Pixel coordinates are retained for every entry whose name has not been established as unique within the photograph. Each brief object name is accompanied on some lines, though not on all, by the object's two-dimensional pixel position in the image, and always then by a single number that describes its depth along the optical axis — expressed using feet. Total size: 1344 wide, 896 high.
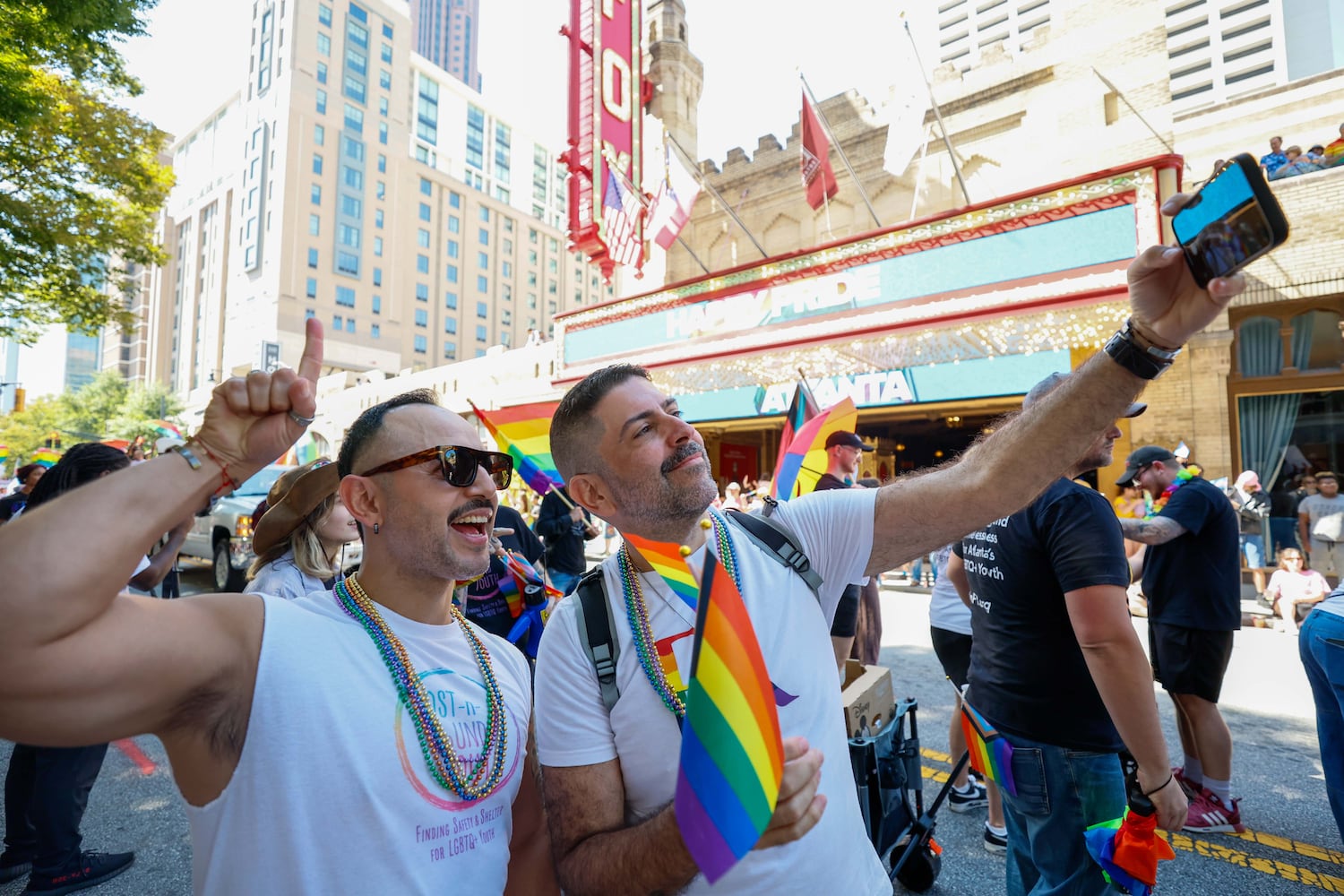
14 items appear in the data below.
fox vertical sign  56.03
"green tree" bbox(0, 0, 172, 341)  25.59
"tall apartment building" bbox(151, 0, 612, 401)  180.04
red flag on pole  42.60
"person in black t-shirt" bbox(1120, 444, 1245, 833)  11.87
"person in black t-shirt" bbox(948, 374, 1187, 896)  7.23
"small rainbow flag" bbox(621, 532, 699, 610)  5.08
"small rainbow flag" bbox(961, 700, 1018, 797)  8.11
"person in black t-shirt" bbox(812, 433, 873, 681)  16.58
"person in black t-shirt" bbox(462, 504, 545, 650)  12.19
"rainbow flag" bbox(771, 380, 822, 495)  17.92
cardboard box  8.80
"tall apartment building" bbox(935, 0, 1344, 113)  182.19
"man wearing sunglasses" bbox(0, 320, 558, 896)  3.20
